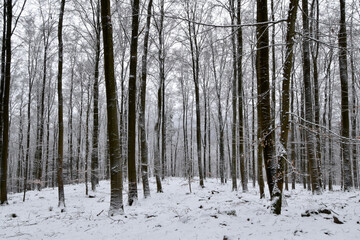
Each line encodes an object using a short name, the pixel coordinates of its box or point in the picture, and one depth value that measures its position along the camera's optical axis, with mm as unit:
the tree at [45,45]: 14395
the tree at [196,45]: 14330
